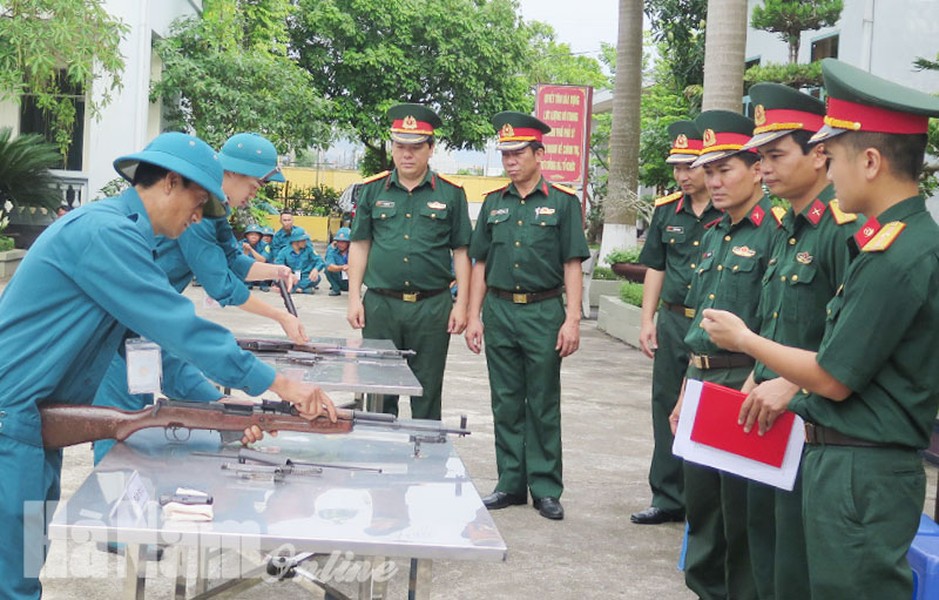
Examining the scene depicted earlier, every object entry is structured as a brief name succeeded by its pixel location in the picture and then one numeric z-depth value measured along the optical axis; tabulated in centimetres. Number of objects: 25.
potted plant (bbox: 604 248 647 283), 1546
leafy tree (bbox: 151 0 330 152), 2055
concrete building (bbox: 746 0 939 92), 1452
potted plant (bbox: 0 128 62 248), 1769
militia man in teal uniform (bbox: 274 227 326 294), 2000
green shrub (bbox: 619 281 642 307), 1487
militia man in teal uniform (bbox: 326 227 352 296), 1950
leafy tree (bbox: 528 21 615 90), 5216
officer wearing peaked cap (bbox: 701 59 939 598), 287
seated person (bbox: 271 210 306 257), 2047
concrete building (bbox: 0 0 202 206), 1947
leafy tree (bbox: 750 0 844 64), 1252
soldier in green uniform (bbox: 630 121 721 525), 621
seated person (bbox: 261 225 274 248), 2041
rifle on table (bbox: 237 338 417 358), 560
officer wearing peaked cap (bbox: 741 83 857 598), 354
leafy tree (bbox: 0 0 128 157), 1584
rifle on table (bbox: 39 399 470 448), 318
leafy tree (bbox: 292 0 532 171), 3312
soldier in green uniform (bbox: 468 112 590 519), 640
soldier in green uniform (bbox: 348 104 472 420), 655
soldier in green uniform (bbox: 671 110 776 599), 442
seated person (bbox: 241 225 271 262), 1984
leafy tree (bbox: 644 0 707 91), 2038
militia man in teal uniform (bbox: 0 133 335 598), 309
